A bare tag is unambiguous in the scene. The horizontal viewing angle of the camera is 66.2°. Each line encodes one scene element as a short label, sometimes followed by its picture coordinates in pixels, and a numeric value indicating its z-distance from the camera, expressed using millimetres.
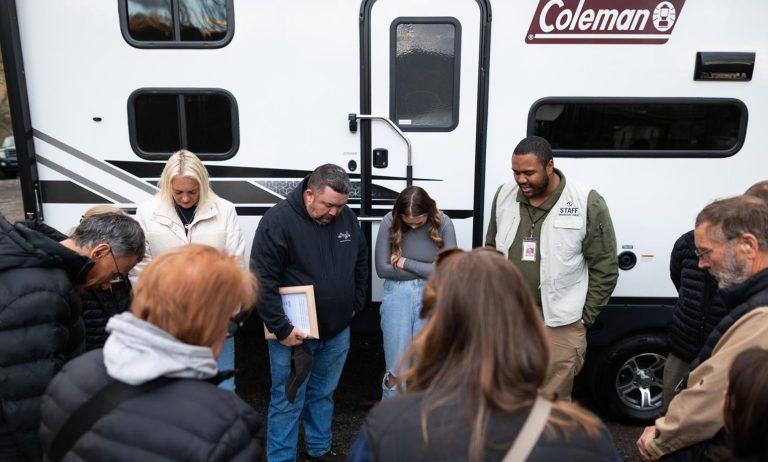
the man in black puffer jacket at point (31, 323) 1837
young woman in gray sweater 3322
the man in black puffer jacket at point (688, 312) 2561
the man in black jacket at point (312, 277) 2988
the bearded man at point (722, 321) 1848
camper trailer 3418
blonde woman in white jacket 3088
